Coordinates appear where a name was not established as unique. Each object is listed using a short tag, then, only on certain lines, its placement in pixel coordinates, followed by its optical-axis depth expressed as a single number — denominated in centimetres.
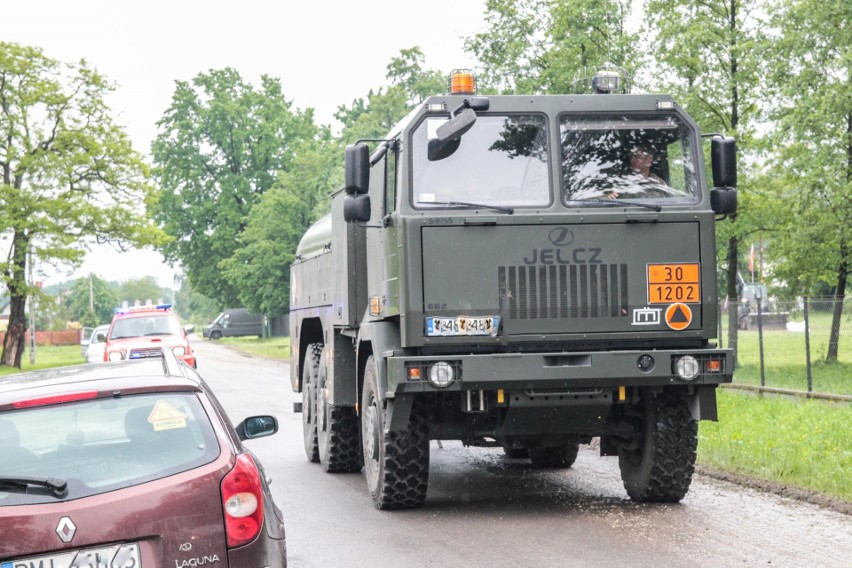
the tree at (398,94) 6134
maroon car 461
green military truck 893
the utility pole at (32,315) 4289
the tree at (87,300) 12750
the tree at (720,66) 2425
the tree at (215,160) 7188
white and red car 2481
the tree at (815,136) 2245
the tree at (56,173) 4216
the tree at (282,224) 5709
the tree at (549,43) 2628
